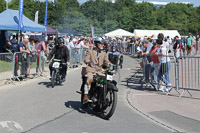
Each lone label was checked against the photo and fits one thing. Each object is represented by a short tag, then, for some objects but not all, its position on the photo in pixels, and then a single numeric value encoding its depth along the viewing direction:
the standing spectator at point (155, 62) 11.68
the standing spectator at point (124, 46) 39.29
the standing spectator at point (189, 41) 29.03
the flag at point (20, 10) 18.48
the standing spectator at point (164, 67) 11.40
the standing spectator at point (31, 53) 14.13
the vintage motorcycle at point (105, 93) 7.27
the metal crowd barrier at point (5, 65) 12.53
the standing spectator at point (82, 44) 23.08
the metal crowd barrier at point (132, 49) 34.50
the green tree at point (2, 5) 80.95
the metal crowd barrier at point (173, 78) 10.96
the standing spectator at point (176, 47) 23.84
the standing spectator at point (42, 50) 15.84
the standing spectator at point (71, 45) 21.82
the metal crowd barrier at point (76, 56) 20.12
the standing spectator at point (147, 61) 12.30
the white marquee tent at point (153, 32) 59.96
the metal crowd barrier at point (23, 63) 13.20
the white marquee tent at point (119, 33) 54.22
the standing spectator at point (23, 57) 13.72
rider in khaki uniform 7.85
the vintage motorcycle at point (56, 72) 12.14
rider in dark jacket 12.45
